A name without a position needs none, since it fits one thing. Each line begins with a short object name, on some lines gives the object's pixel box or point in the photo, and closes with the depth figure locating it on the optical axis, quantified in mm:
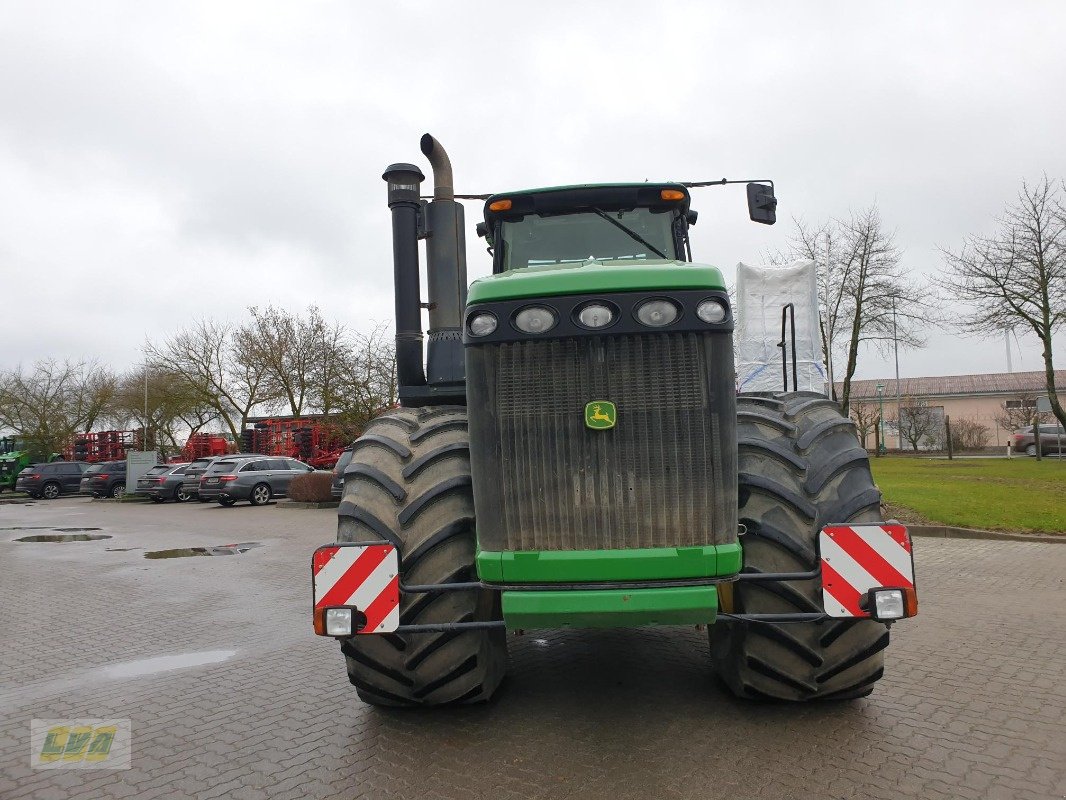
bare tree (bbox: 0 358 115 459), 48219
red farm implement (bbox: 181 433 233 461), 40938
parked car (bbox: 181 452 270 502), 28172
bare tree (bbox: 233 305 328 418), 38875
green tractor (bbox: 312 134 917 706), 3449
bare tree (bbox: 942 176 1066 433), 23562
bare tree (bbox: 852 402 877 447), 39706
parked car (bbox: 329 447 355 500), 18700
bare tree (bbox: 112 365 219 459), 42750
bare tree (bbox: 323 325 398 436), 28109
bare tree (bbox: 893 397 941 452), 44688
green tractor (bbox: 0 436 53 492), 44438
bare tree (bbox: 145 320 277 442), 41188
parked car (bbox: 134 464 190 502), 29656
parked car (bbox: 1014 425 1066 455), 36094
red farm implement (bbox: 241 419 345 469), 32406
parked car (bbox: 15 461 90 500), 37625
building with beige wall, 56031
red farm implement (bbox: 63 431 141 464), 44906
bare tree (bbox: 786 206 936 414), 29875
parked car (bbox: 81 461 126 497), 34531
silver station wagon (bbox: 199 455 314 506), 25453
